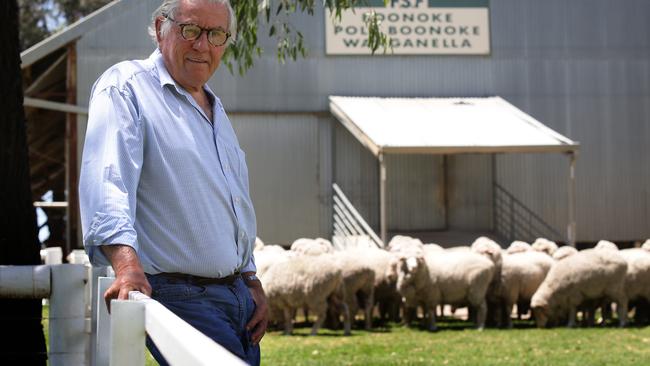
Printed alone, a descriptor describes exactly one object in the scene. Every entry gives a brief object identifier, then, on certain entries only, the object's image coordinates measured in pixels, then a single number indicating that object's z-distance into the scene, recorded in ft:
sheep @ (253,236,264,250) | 61.04
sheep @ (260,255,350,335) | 50.01
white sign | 85.97
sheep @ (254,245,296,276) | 52.95
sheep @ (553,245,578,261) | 58.70
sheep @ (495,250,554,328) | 56.03
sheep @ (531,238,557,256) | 63.46
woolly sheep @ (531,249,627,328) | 54.19
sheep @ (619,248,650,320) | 56.08
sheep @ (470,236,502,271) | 56.65
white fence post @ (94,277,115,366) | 10.42
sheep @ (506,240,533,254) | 61.16
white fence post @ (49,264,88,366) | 13.53
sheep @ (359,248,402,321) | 56.44
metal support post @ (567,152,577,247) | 70.64
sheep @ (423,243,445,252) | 60.37
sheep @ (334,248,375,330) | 53.67
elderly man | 10.68
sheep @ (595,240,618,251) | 58.67
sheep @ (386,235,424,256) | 54.24
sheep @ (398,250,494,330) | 53.67
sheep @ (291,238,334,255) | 53.67
